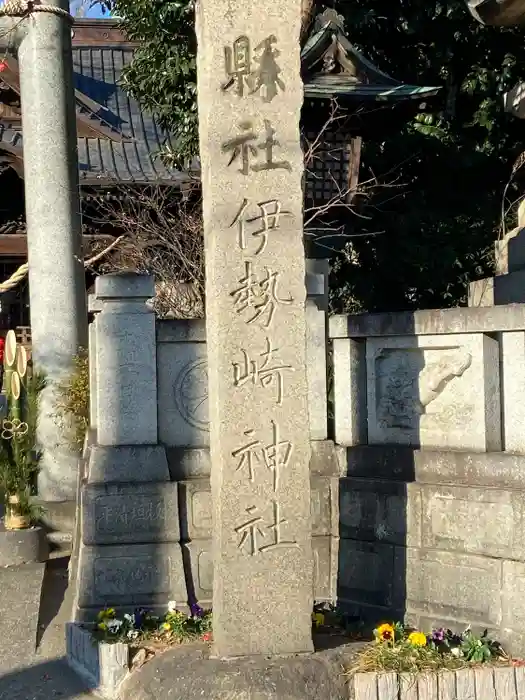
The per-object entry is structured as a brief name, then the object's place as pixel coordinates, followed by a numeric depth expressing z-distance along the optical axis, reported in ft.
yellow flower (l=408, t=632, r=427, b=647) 16.56
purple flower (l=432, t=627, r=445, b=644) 16.93
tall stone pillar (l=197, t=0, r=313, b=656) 15.97
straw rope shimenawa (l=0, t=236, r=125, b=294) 32.89
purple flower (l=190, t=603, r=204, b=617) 18.70
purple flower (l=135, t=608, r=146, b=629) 18.12
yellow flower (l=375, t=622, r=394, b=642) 16.75
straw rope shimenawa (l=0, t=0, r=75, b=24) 28.37
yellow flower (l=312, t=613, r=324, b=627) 18.03
